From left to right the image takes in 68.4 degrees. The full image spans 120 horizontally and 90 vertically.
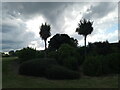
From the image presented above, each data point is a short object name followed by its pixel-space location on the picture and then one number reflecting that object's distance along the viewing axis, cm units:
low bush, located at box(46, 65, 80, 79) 632
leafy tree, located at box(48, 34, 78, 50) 1917
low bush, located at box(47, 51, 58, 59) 956
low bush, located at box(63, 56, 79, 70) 803
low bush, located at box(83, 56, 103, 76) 720
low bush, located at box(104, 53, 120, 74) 778
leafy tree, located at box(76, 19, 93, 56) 1222
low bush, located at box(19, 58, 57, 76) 686
